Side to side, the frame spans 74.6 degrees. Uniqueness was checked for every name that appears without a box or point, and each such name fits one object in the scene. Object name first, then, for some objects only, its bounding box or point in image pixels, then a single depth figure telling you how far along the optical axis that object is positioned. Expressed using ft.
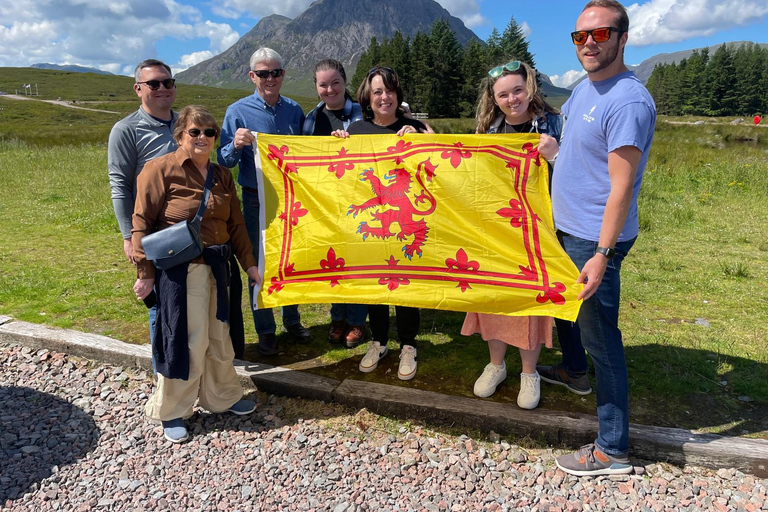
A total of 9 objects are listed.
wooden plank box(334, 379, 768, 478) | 11.26
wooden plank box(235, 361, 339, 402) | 14.40
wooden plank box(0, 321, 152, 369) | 16.32
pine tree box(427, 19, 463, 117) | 241.76
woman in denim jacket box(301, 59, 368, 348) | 15.37
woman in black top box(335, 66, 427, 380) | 14.01
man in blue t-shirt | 9.34
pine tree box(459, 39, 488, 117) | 231.73
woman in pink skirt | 12.33
